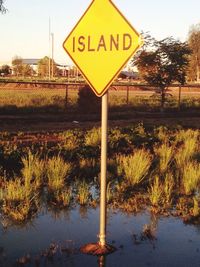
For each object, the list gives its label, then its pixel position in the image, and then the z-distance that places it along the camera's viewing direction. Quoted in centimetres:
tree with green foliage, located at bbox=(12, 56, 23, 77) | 11456
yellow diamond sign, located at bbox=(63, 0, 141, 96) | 521
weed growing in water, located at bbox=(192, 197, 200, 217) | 770
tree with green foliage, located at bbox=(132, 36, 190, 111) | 2555
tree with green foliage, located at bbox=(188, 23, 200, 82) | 9944
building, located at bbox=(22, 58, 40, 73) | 16124
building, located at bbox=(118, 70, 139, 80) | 11088
